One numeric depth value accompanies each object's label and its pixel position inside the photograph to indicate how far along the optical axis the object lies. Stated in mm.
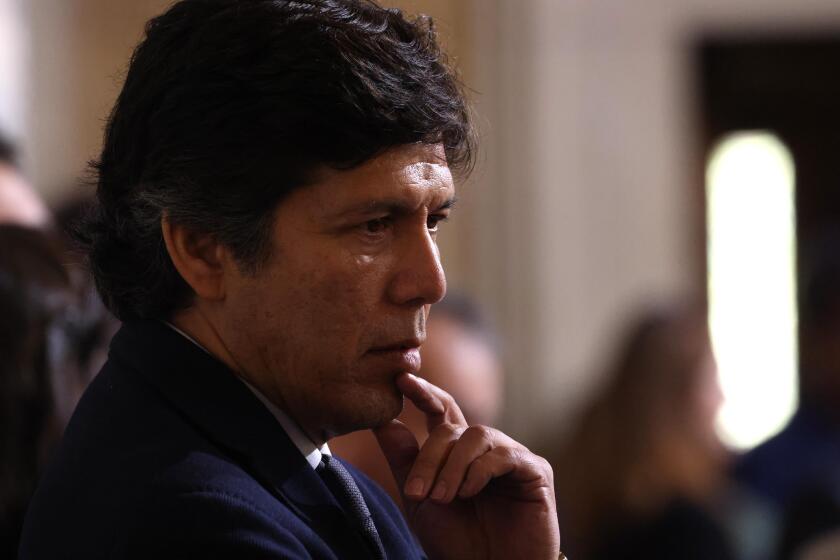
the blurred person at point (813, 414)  10437
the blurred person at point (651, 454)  8852
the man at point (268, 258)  3525
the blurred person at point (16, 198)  6668
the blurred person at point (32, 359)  5418
